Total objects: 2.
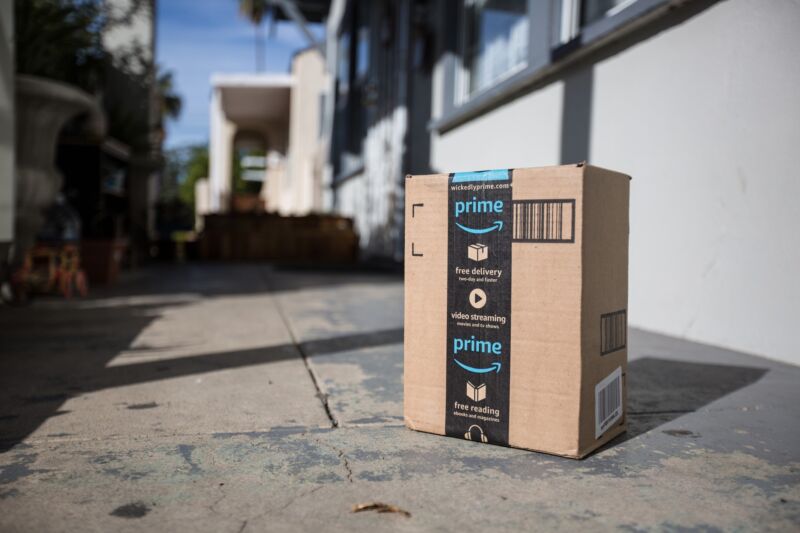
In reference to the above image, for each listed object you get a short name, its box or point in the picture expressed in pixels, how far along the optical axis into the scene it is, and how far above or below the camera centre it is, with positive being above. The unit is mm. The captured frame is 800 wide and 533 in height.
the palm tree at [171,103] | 35469 +7195
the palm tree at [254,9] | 31703 +10695
